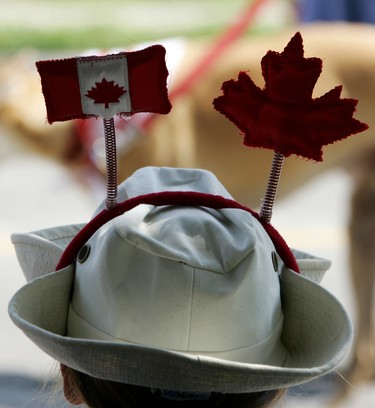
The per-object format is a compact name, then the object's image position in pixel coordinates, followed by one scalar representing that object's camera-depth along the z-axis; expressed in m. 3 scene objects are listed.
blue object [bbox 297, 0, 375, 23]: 6.74
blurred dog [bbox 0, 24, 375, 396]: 5.48
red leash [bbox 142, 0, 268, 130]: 5.55
